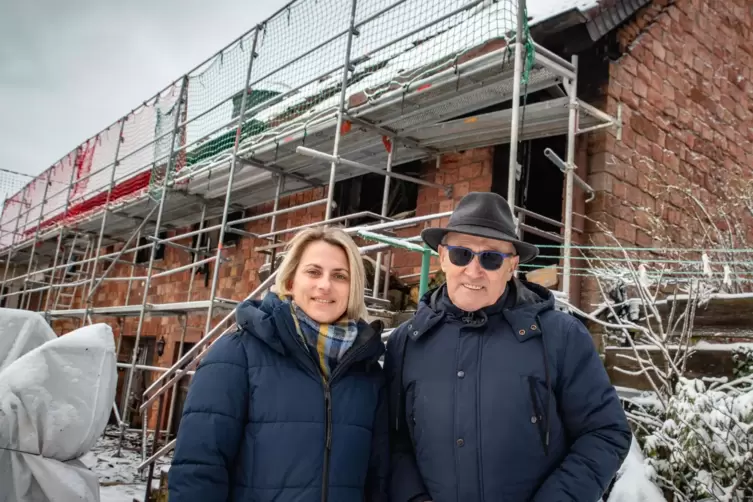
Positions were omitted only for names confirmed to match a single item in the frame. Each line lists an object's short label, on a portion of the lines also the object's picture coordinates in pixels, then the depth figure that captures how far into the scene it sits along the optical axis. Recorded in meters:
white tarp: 2.39
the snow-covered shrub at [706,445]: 2.79
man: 1.63
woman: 1.62
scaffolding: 4.67
